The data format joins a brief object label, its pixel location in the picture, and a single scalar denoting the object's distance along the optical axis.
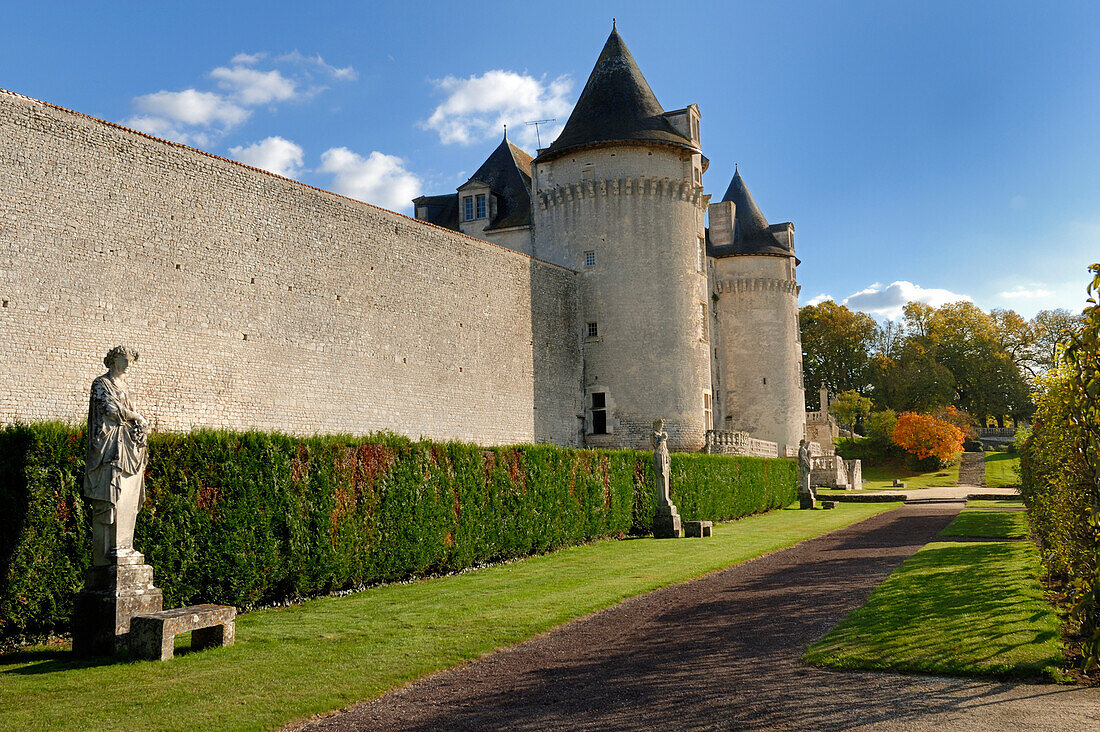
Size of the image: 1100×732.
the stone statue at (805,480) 27.98
